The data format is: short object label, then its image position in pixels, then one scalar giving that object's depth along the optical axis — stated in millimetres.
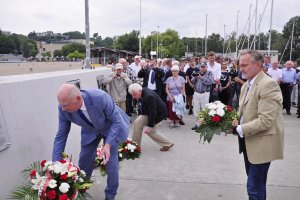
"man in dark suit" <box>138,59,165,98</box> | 6915
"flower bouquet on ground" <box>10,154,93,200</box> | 2058
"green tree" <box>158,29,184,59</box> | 56877
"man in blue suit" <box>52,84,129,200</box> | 2314
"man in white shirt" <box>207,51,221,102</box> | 7057
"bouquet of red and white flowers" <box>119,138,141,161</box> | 4415
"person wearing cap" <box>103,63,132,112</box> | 6186
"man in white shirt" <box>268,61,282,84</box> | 7954
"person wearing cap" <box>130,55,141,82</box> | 7817
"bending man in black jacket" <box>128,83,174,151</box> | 4355
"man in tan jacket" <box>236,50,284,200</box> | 2172
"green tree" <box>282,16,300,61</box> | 54904
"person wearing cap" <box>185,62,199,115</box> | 7251
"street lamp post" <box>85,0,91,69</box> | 4944
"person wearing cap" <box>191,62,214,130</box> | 6155
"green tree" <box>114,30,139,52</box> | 59605
